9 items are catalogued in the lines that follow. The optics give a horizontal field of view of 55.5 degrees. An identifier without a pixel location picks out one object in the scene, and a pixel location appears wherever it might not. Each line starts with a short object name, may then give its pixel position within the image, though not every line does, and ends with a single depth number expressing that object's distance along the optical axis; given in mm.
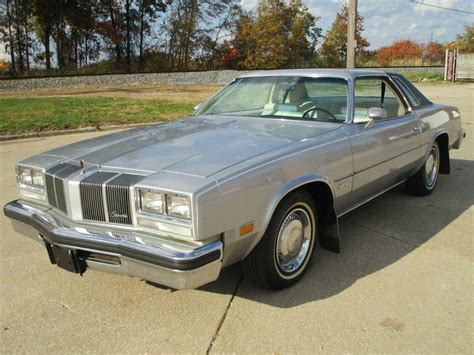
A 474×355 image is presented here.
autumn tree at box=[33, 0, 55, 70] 31062
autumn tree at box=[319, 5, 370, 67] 44438
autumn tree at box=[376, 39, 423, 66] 48634
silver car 2459
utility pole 14359
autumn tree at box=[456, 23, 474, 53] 49847
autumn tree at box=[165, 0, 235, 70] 39469
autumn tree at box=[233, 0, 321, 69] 39344
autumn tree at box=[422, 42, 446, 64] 48500
